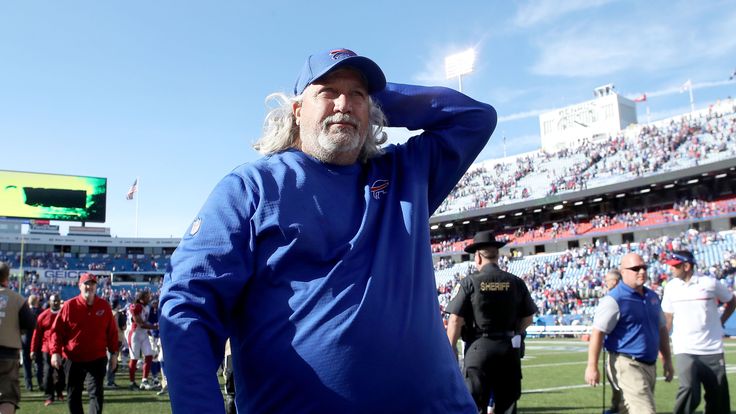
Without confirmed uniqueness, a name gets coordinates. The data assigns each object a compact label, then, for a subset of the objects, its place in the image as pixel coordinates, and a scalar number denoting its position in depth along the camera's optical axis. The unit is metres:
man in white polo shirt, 6.99
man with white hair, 1.70
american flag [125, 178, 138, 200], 67.82
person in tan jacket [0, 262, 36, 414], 7.05
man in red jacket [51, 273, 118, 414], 7.75
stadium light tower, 52.41
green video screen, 50.91
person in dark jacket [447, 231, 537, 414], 6.82
